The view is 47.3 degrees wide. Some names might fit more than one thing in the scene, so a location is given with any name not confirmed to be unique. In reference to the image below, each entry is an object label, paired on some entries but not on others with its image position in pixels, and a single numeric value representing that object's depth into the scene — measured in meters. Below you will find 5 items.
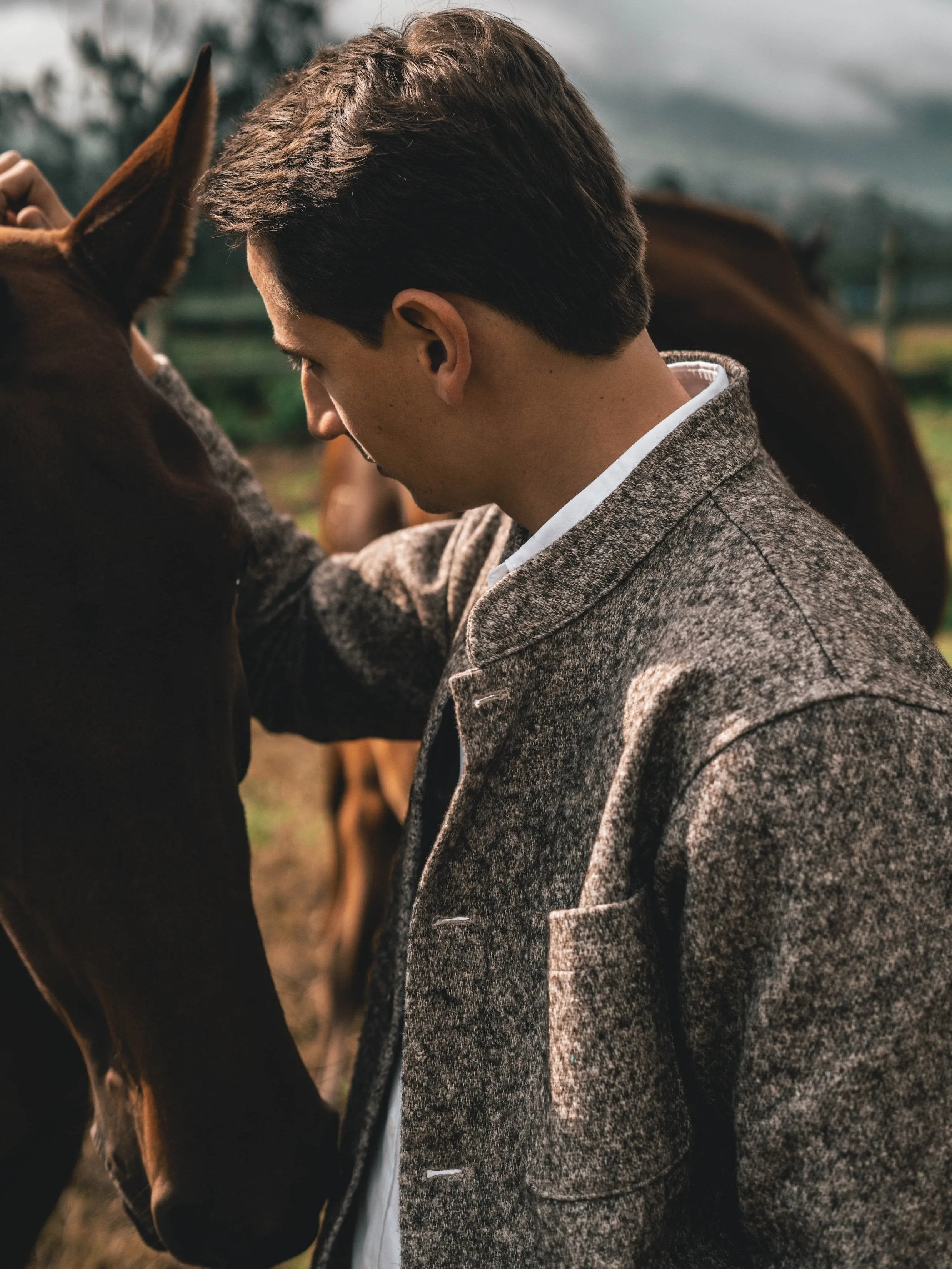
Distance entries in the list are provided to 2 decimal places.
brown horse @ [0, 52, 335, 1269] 1.17
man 0.87
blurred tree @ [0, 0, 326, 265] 13.23
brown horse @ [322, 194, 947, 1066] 2.61
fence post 12.84
